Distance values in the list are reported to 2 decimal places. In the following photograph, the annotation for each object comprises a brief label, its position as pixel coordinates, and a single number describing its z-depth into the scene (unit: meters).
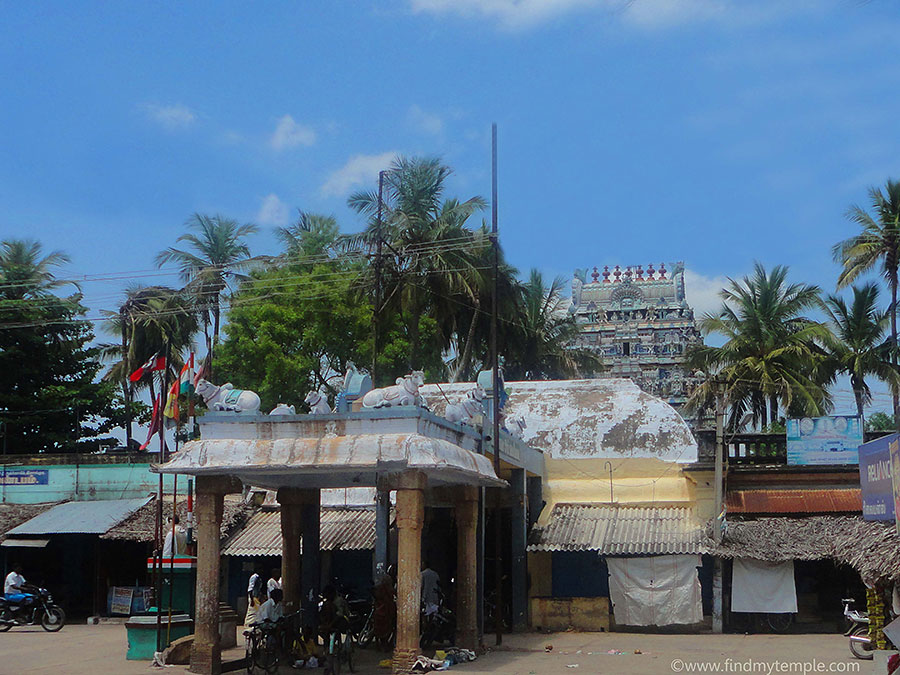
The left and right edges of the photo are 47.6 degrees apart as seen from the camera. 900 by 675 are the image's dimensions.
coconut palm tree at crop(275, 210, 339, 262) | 37.94
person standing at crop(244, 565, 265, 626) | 22.59
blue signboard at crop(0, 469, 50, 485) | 27.23
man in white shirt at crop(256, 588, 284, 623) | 15.82
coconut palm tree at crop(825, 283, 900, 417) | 34.94
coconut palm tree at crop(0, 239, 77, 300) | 38.59
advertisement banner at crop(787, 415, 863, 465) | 22.38
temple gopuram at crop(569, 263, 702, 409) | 60.84
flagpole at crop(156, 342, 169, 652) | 15.98
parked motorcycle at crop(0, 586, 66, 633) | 22.73
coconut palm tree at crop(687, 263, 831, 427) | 35.16
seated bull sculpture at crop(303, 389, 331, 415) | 14.96
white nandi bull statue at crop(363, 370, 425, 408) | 14.61
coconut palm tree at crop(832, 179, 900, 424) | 32.38
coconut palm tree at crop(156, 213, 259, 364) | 38.84
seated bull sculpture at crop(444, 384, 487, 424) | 16.67
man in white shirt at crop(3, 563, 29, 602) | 23.00
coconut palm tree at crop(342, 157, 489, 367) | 33.50
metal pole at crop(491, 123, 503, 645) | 17.67
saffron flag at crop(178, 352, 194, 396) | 17.52
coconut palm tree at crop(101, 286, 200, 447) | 39.85
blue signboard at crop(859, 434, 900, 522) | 11.27
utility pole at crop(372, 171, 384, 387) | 25.06
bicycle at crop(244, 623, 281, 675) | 14.82
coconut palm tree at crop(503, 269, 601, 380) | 41.88
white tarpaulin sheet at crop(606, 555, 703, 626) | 20.81
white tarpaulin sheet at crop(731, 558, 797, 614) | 20.77
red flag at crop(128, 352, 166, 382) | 18.90
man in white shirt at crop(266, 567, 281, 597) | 20.20
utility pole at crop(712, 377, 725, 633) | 20.11
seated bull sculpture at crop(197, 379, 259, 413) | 15.12
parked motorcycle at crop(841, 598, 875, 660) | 15.44
